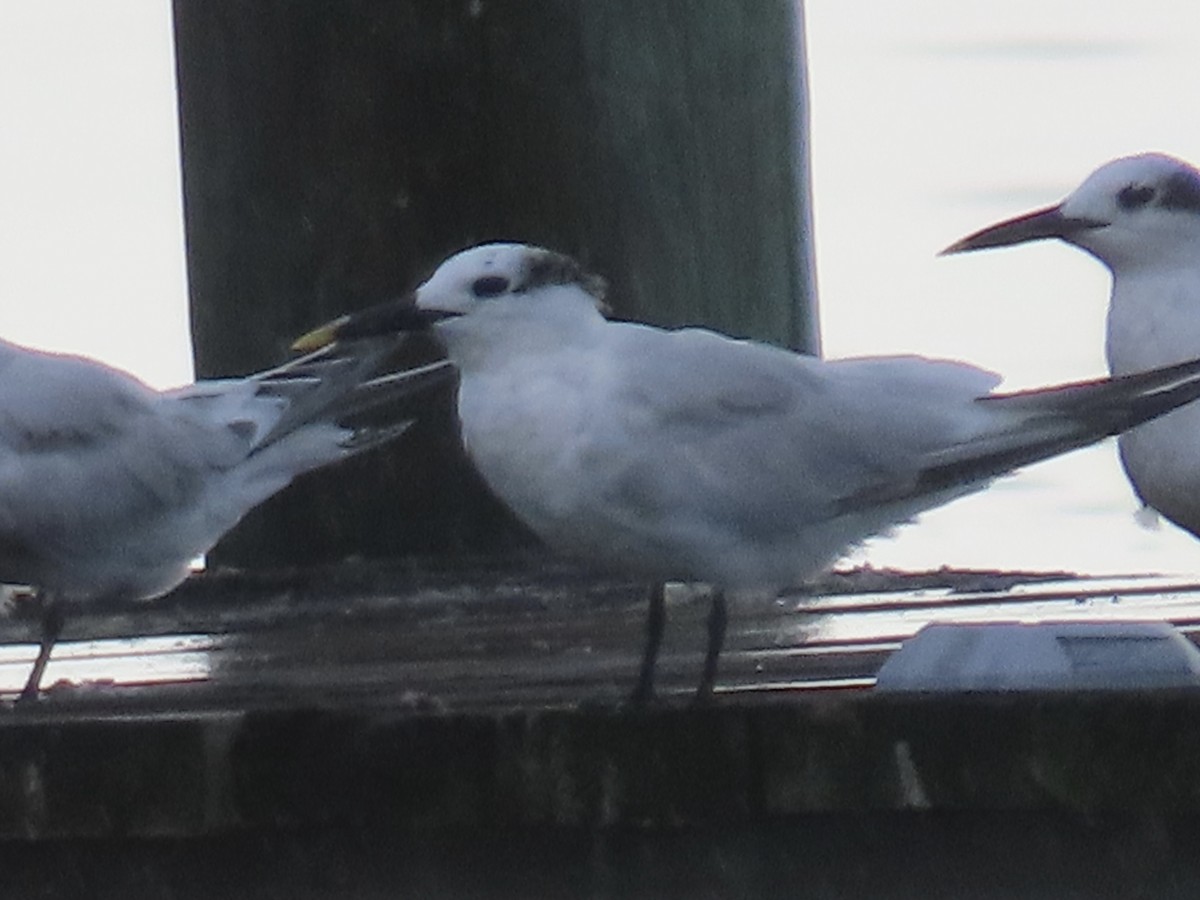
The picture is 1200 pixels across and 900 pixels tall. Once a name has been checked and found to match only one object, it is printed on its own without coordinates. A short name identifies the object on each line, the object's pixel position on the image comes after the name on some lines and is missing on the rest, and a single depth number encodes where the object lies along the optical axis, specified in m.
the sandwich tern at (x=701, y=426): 10.70
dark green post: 16.72
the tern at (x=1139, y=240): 14.82
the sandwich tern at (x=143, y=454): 13.12
